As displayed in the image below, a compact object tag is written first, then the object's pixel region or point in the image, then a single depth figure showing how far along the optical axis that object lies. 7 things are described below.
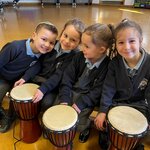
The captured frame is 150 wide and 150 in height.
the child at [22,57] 1.39
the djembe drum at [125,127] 0.94
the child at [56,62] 1.31
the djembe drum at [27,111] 1.18
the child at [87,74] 1.21
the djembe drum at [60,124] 0.98
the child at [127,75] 1.11
